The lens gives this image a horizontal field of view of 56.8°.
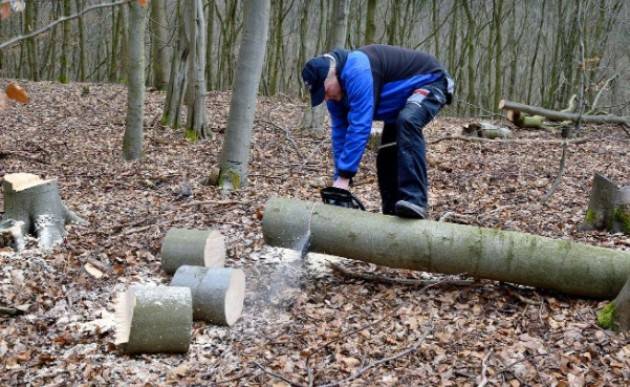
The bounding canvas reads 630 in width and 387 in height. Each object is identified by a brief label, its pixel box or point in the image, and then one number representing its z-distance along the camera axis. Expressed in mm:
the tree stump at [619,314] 3684
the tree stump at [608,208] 5266
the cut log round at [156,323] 3764
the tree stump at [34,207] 5430
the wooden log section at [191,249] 4633
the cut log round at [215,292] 4094
